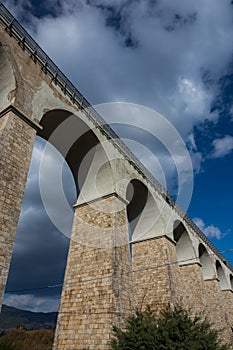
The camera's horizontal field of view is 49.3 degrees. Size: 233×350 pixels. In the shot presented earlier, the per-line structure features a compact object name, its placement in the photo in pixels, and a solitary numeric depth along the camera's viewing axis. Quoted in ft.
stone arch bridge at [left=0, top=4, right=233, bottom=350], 25.05
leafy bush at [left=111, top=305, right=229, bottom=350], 21.72
